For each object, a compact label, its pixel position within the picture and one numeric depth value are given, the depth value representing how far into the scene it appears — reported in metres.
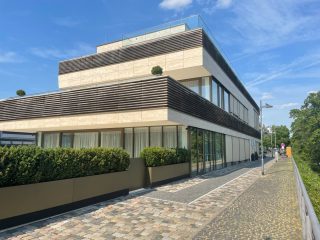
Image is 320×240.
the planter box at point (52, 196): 6.59
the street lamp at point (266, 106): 21.17
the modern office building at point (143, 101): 15.05
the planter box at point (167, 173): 12.76
